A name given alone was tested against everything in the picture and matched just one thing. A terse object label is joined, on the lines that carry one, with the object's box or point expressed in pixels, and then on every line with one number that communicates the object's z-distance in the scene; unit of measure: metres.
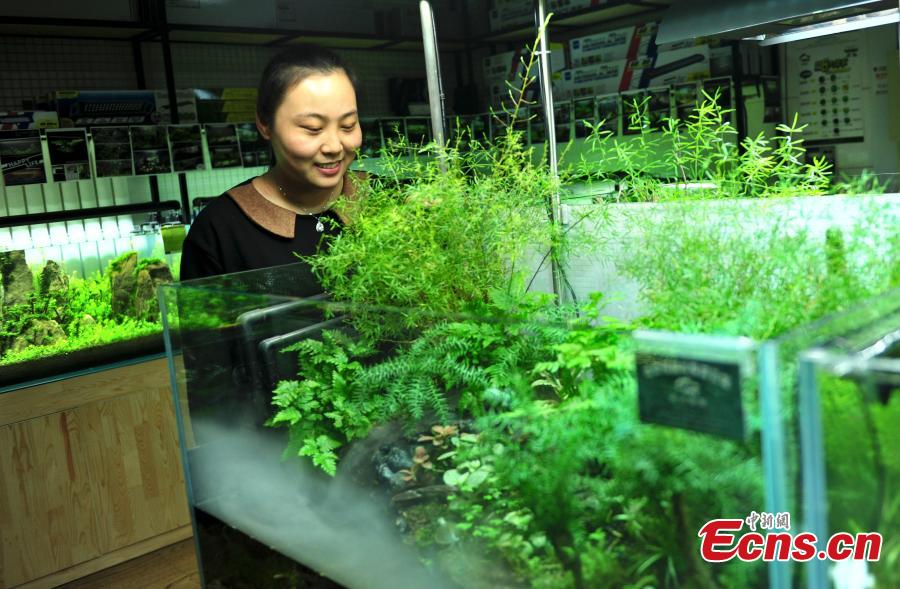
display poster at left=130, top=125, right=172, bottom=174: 3.55
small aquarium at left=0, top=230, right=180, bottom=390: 2.65
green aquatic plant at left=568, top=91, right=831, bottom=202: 1.38
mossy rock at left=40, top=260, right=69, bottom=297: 2.72
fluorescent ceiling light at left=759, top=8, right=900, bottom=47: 1.79
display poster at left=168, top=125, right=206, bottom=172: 3.70
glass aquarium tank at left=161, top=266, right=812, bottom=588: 0.74
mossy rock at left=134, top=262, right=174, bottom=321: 2.89
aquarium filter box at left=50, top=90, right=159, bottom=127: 3.62
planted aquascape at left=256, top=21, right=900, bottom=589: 0.80
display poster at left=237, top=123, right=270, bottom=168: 3.94
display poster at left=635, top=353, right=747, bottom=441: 0.68
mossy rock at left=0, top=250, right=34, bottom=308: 2.63
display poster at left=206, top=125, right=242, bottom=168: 3.82
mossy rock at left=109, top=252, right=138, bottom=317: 2.86
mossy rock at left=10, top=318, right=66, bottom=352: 2.65
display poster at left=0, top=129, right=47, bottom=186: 3.21
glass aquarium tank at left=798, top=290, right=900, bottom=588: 0.65
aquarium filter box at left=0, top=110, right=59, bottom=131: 3.33
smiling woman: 1.83
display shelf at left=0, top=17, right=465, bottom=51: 3.65
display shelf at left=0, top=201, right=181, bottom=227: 3.17
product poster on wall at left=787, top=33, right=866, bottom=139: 3.85
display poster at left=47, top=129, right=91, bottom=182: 3.31
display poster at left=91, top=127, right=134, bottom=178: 3.42
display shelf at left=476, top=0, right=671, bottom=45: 4.37
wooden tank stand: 2.62
